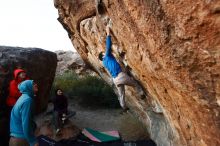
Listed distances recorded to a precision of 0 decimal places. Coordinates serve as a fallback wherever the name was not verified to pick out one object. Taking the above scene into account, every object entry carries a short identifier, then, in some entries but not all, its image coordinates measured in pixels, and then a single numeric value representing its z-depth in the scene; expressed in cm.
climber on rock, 287
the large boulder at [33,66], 414
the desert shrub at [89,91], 650
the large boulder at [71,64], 860
